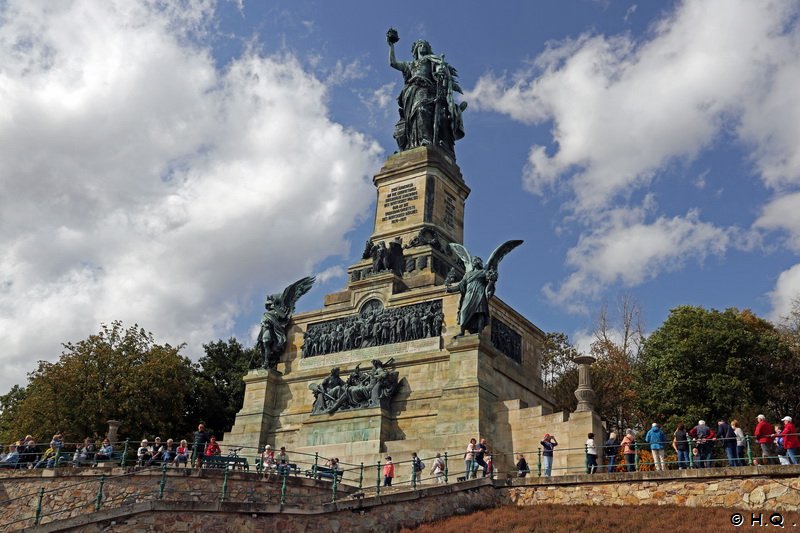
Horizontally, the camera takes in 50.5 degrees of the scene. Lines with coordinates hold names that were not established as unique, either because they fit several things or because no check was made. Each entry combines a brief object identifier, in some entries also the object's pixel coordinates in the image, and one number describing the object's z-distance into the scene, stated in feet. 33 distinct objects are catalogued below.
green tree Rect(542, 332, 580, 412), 140.77
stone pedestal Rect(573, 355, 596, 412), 80.69
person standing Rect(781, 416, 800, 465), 57.68
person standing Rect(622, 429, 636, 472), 65.77
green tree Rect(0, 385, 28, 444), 130.11
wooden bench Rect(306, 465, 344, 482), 71.97
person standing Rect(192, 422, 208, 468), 73.76
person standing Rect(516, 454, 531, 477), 73.92
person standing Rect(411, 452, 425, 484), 71.17
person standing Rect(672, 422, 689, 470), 62.06
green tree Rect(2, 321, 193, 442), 119.44
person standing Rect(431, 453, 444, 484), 73.67
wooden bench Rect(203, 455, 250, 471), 72.74
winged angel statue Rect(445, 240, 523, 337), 92.02
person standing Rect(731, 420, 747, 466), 60.39
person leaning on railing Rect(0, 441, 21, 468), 76.79
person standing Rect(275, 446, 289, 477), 67.58
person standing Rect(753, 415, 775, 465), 59.21
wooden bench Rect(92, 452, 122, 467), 74.54
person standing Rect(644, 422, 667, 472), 63.16
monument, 88.17
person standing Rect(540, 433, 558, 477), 68.64
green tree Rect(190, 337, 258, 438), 139.23
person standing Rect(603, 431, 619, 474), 65.36
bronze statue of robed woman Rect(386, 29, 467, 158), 125.49
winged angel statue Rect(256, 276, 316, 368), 107.04
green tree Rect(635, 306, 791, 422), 119.55
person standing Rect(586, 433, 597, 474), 66.73
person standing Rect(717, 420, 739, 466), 60.34
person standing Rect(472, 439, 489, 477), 70.95
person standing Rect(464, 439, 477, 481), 71.00
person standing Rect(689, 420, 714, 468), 62.95
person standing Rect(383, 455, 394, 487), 73.72
